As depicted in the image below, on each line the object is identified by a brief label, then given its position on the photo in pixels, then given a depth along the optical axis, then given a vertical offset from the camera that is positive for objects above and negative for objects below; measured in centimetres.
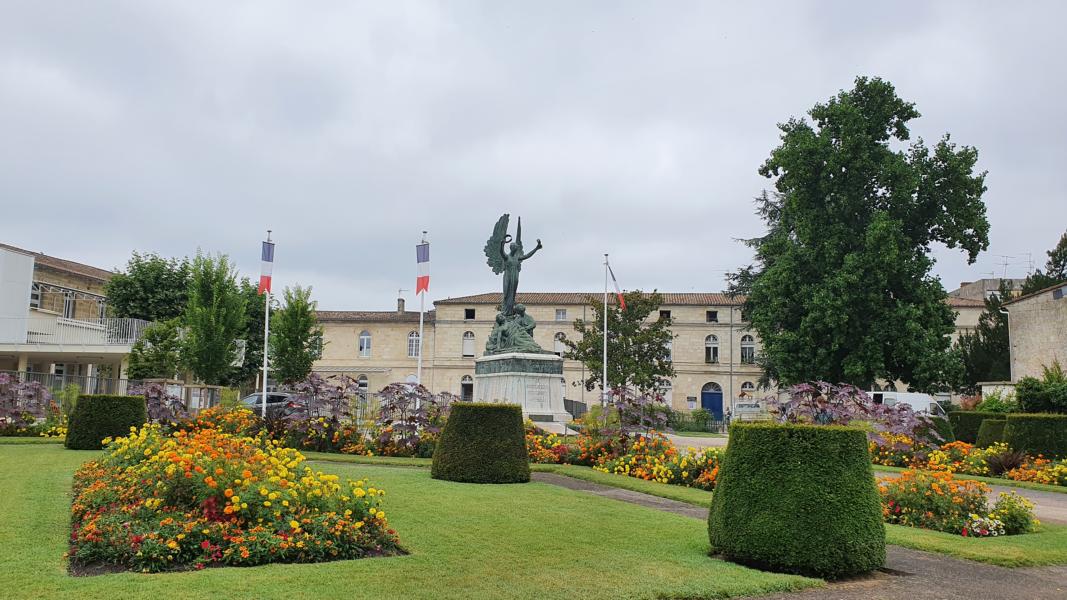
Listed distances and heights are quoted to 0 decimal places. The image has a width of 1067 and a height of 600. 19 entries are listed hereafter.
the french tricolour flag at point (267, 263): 2225 +355
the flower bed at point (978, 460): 1599 -117
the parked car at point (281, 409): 1822 -35
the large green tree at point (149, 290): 4109 +507
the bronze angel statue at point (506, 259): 2631 +451
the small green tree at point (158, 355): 3228 +142
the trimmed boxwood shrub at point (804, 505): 682 -88
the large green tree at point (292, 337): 3653 +250
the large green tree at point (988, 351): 4188 +277
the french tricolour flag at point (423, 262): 2528 +410
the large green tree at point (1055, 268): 4300 +767
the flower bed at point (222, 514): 646 -107
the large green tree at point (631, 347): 4672 +299
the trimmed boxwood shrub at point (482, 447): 1243 -78
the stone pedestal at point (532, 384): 2364 +37
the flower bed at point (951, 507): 947 -124
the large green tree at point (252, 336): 4324 +303
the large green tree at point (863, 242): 3056 +623
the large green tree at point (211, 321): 3238 +282
